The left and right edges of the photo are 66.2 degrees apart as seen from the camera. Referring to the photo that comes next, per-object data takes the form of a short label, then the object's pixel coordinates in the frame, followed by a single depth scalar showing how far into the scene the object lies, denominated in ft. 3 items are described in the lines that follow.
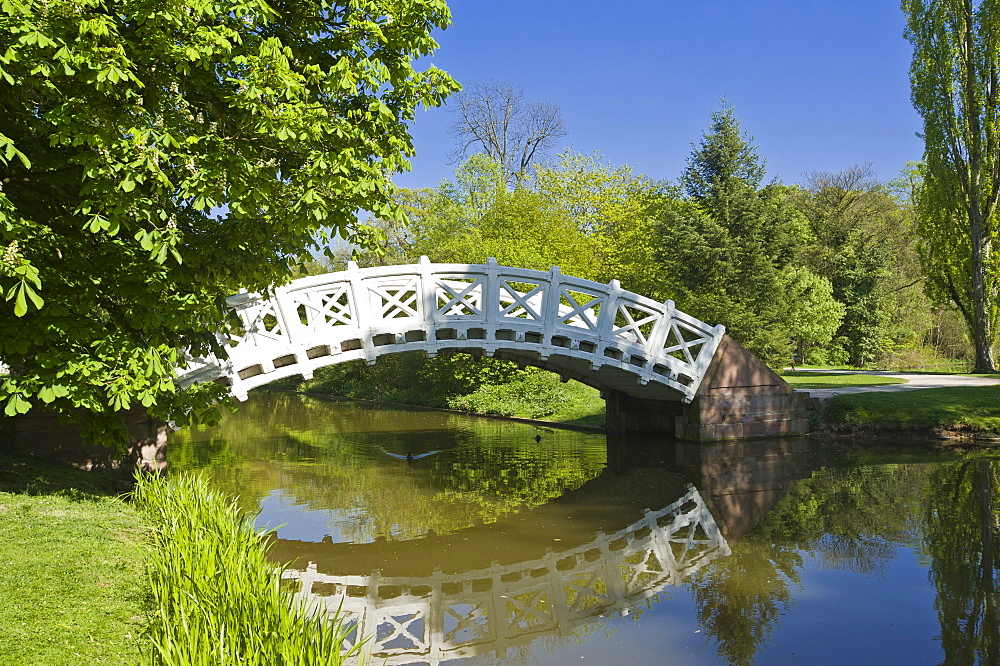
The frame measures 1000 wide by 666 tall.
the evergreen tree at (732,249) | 80.79
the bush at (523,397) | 81.41
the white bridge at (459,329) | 42.04
